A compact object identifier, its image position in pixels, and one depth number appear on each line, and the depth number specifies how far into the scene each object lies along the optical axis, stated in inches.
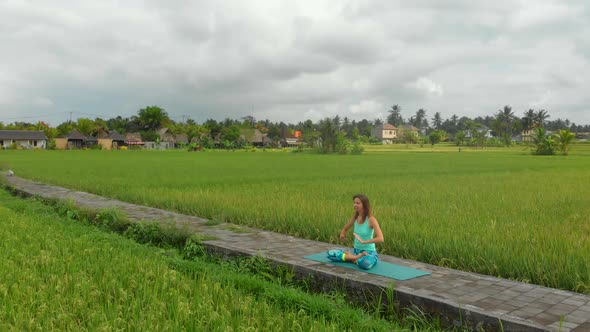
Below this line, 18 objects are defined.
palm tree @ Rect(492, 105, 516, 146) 3663.9
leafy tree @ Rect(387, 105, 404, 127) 5231.3
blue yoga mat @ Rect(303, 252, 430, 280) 163.8
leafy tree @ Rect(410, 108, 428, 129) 5295.3
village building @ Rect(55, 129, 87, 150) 2858.0
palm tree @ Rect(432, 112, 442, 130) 5101.9
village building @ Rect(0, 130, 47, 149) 2623.0
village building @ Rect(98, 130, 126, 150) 2945.4
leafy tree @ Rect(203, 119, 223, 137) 3332.7
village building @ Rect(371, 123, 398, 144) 4272.9
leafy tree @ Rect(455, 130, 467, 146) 3212.6
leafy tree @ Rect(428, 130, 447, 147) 3316.9
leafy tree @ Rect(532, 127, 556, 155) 1905.8
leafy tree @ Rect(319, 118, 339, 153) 2198.6
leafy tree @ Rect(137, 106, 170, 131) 3334.2
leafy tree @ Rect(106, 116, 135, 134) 3398.1
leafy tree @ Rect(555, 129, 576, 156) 1894.7
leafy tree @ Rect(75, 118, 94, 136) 3161.9
